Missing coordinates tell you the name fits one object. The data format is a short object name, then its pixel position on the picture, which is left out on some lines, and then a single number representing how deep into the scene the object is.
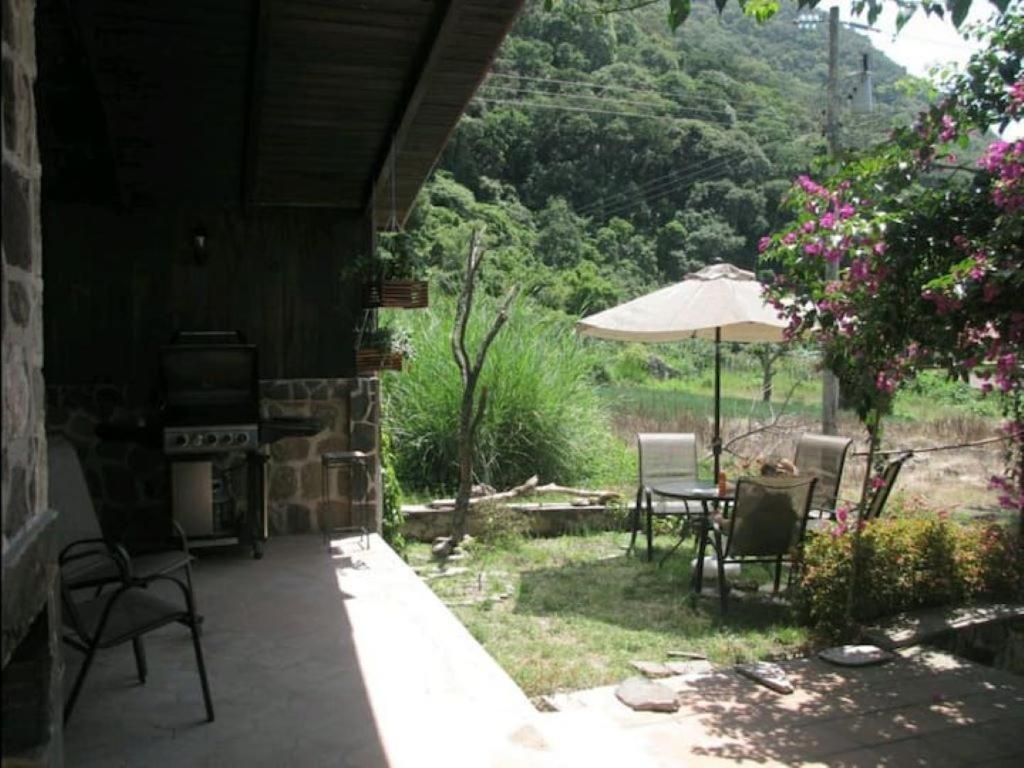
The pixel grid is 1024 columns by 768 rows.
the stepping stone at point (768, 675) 4.04
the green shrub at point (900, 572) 4.73
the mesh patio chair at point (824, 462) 6.17
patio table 5.52
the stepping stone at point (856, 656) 4.29
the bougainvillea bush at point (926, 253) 3.85
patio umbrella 6.37
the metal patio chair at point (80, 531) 3.39
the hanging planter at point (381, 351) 5.90
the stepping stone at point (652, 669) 4.34
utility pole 10.47
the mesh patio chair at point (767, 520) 5.18
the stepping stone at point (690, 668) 4.39
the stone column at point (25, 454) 1.43
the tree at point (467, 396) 7.00
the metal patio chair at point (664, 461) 6.99
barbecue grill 5.13
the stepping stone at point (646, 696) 3.82
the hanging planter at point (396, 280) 5.63
